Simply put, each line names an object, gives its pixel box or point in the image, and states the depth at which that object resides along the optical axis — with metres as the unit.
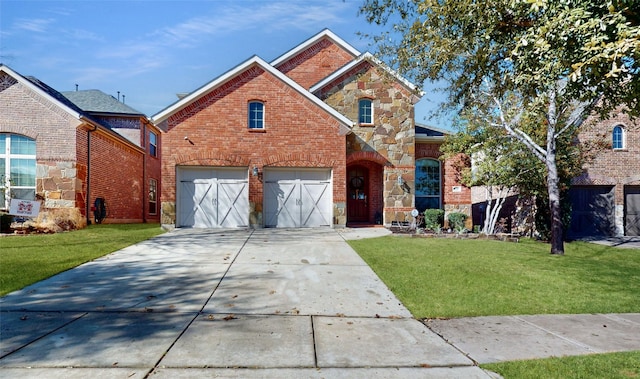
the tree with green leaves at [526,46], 4.15
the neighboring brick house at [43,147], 14.01
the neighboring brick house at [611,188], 16.41
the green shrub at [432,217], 15.50
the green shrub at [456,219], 15.66
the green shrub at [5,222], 12.56
